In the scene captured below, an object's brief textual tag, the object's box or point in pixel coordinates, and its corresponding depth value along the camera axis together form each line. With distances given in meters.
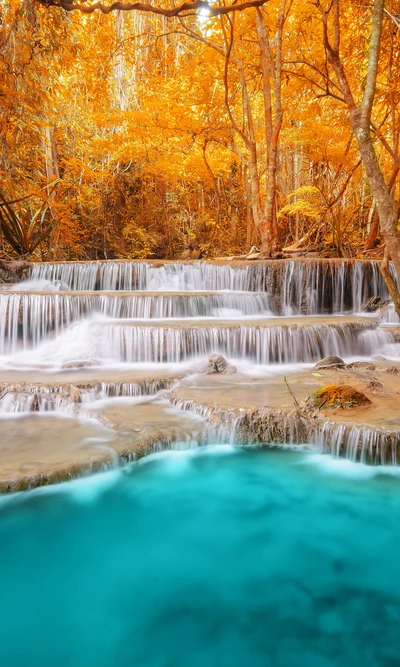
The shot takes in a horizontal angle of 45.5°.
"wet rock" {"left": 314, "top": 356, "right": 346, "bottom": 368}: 6.11
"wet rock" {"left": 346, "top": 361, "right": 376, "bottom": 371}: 6.00
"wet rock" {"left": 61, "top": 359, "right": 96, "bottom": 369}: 6.46
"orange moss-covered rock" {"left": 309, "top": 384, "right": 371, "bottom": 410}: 4.46
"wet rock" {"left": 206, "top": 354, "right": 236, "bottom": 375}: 6.19
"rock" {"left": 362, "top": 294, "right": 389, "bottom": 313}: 10.29
